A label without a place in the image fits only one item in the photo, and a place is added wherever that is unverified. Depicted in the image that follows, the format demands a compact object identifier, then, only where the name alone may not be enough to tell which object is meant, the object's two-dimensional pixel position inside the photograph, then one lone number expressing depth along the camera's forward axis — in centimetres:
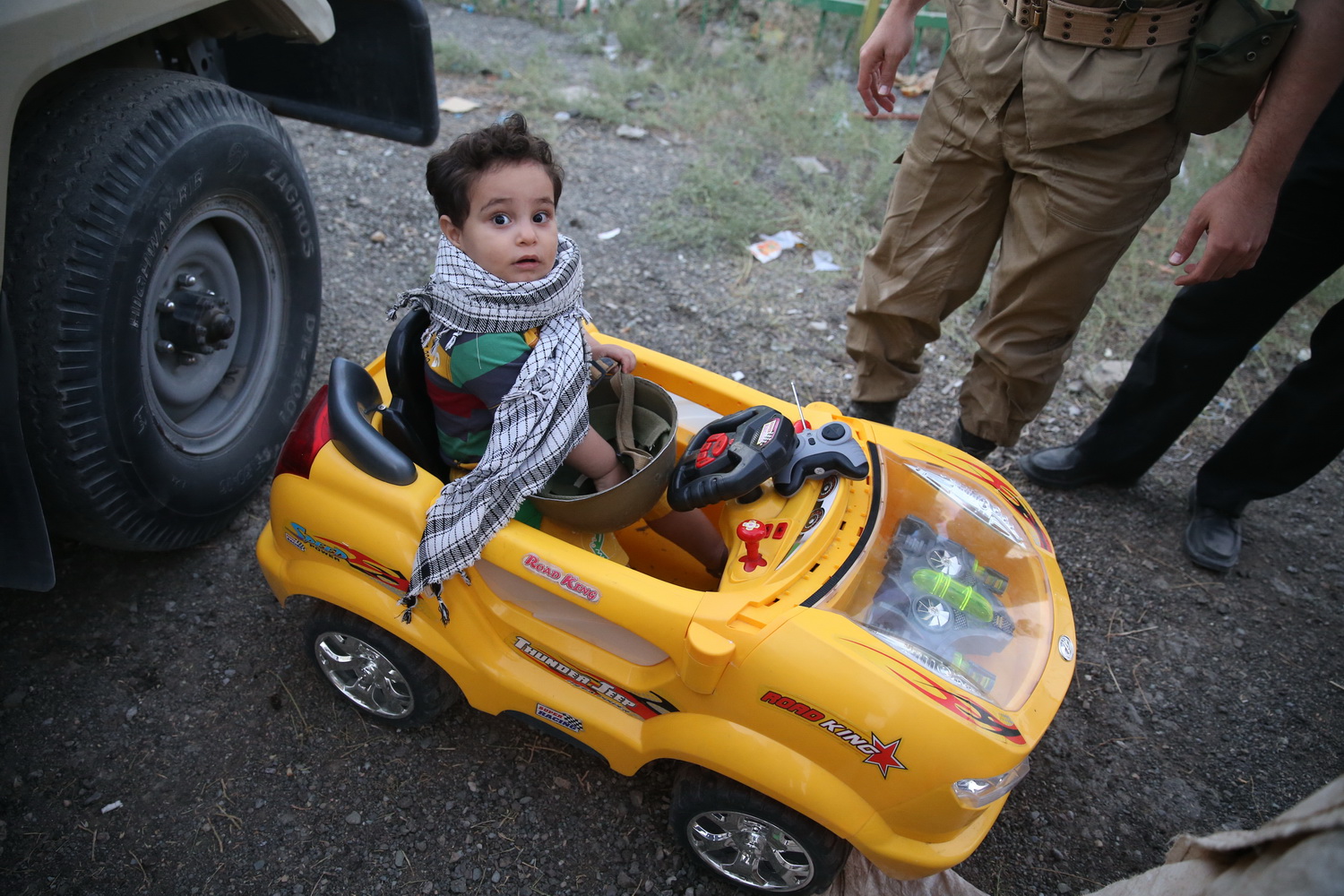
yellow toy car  158
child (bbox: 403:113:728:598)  175
